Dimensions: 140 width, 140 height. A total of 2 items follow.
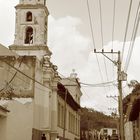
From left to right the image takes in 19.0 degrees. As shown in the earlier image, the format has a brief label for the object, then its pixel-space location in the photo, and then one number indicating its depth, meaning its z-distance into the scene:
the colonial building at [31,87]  27.81
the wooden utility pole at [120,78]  25.12
